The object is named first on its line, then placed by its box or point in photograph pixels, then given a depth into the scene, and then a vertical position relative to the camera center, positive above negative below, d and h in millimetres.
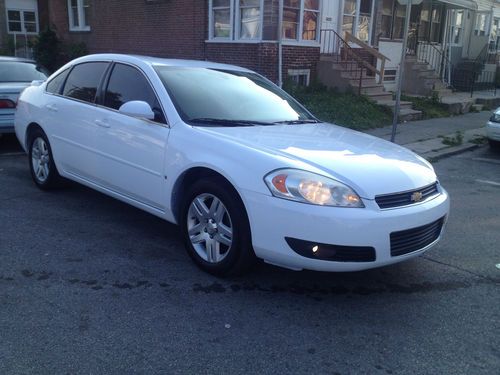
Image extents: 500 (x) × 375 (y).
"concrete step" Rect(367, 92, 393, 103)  14047 -1436
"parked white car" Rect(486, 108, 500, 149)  9984 -1532
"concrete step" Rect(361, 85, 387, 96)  14148 -1269
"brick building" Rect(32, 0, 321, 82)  13391 +215
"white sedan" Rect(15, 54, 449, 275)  3465 -942
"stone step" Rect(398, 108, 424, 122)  13297 -1784
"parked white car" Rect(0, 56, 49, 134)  7992 -742
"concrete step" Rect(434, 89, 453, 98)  17466 -1587
